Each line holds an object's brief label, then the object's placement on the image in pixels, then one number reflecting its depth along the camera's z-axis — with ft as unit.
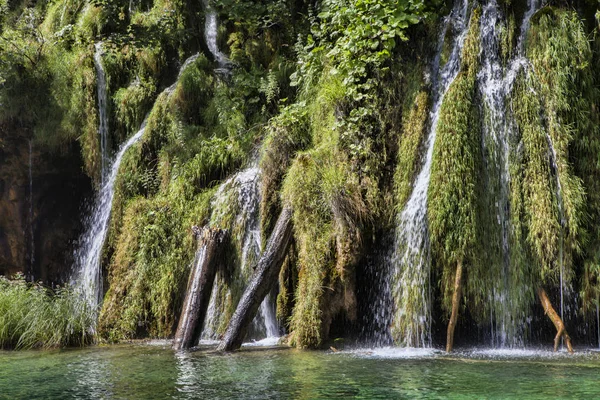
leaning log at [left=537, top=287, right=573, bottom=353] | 24.53
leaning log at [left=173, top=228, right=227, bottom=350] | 27.63
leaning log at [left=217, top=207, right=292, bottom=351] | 26.73
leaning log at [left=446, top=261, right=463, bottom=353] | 25.40
